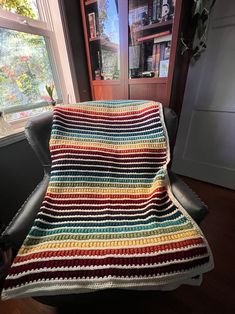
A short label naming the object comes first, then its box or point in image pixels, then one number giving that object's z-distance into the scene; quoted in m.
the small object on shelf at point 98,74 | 1.44
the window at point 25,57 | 1.08
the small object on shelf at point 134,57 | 1.21
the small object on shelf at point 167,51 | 1.07
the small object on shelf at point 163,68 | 1.11
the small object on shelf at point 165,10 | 1.00
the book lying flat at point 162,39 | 1.05
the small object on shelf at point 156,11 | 1.03
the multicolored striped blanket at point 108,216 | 0.52
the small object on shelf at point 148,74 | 1.21
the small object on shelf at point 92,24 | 1.25
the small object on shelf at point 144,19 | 1.10
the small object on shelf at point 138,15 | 1.09
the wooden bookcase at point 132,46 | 1.05
